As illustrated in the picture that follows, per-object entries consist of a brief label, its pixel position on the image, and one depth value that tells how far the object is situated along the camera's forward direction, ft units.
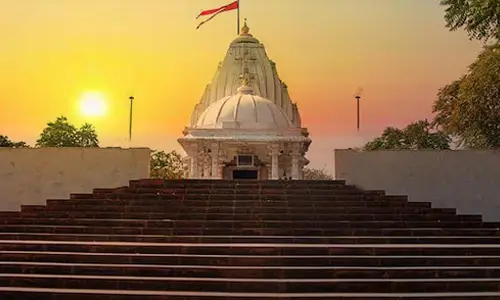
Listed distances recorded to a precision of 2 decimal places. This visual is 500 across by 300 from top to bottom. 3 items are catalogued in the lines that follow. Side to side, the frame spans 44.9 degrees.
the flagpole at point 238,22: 110.91
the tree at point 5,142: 96.81
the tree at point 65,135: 105.29
